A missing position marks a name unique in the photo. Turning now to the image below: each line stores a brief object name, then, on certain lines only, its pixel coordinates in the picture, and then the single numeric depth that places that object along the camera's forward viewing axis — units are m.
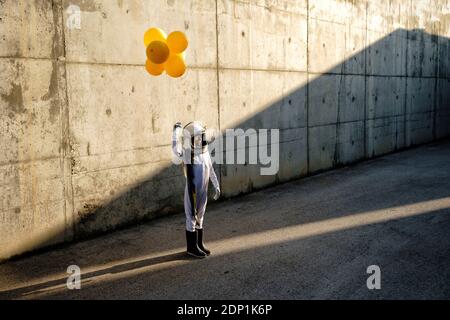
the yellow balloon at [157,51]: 5.16
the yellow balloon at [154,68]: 5.34
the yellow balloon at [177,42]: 5.16
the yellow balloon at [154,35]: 5.24
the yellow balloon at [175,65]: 5.36
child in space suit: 5.07
